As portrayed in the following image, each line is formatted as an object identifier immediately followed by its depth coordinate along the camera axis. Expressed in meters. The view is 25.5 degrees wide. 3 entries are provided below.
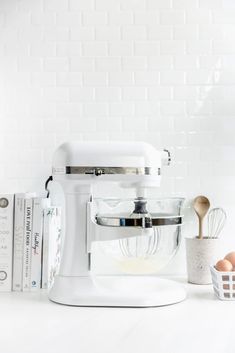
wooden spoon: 1.75
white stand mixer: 1.40
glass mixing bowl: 1.51
